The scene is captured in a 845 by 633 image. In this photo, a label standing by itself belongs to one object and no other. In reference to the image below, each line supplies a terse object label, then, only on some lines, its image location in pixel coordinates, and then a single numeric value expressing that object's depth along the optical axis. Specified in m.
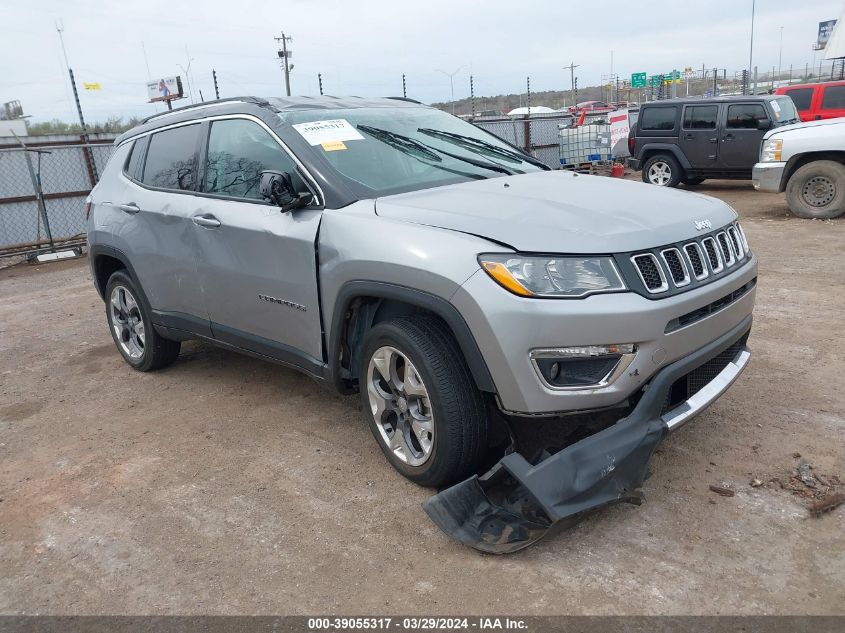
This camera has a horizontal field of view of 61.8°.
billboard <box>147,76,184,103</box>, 40.73
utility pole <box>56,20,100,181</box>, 12.49
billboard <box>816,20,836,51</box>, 61.07
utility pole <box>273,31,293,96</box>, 32.91
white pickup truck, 9.65
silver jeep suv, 2.74
